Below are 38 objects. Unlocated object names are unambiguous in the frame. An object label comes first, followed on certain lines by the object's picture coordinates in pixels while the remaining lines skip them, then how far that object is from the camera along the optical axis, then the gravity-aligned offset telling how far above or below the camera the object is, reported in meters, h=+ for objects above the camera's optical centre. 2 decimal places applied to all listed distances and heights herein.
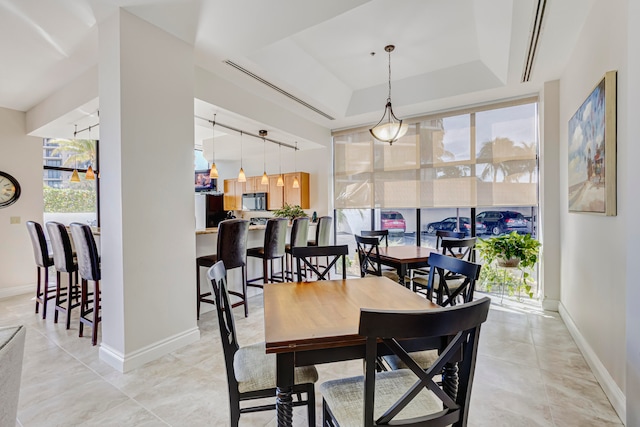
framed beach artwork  1.91 +0.43
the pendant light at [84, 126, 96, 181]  4.72 +0.60
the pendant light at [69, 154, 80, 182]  4.65 +0.55
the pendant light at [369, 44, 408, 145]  3.49 +0.96
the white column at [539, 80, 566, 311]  3.53 +0.17
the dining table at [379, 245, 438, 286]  2.93 -0.51
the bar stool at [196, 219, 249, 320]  3.13 -0.44
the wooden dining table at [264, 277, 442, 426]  1.14 -0.50
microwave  6.50 +0.20
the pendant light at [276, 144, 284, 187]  5.96 +0.62
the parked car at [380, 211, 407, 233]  5.25 -0.21
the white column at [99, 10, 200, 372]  2.32 +0.18
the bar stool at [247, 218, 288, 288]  3.67 -0.42
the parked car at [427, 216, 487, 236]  4.53 -0.26
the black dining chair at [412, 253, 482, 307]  1.67 -0.38
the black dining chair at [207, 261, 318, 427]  1.40 -0.80
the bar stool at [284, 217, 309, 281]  4.08 -0.33
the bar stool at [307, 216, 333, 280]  4.52 -0.34
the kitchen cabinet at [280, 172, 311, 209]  5.89 +0.40
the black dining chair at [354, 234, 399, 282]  3.21 -0.54
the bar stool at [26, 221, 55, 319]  3.33 -0.45
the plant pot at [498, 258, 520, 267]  3.63 -0.66
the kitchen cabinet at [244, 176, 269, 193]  6.55 +0.56
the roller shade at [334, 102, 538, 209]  4.13 +0.74
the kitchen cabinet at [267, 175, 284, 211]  6.23 +0.33
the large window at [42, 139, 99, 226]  4.99 +0.51
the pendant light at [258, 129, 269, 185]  4.74 +1.25
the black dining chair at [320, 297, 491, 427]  0.89 -0.64
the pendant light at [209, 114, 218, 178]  4.28 +1.27
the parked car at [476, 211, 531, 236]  4.22 -0.19
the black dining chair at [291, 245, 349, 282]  2.36 -0.34
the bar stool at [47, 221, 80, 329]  3.02 -0.43
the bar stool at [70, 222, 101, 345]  2.70 -0.46
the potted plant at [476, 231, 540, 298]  3.60 -0.56
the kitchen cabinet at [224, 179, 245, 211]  7.03 +0.40
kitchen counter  3.35 -0.24
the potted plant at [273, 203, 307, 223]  5.65 -0.03
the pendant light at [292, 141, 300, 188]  5.75 +0.95
